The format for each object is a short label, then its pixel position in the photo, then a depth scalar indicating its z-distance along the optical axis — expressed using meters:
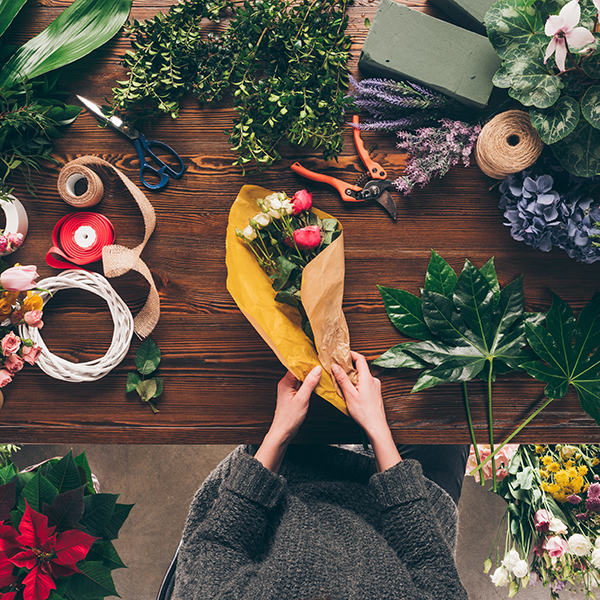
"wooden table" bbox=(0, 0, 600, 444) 1.13
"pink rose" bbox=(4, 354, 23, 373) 0.96
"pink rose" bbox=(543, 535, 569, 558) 1.05
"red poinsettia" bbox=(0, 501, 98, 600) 0.88
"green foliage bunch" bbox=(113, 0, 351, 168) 1.02
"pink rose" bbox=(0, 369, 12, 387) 0.97
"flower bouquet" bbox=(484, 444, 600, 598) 1.09
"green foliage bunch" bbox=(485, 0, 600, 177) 0.90
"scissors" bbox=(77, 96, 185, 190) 1.12
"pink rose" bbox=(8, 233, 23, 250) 1.00
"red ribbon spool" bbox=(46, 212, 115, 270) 1.11
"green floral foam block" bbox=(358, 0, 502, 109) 1.03
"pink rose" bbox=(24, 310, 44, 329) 0.95
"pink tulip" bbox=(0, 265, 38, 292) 0.89
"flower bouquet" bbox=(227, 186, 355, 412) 0.96
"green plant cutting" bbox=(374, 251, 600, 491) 1.04
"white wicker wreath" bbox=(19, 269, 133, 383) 1.08
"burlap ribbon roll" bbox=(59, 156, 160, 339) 1.06
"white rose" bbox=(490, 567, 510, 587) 1.13
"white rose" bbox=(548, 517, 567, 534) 1.07
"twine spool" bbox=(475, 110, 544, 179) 0.98
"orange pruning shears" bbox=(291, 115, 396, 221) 1.12
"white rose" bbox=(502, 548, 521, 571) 1.11
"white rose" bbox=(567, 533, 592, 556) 1.05
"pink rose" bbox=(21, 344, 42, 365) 0.99
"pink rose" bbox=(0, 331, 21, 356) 0.96
